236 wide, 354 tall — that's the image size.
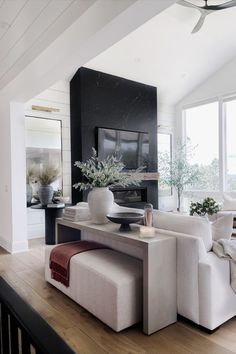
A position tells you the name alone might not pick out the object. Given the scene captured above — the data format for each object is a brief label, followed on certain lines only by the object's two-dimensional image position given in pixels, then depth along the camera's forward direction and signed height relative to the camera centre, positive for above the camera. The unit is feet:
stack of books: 9.12 -1.35
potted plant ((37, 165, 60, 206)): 14.01 -0.28
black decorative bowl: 7.55 -1.27
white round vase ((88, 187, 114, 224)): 8.56 -0.94
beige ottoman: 6.43 -2.90
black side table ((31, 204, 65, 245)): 14.38 -2.65
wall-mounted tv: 17.70 +2.04
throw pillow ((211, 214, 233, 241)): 7.67 -1.58
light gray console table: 6.32 -2.44
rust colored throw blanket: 8.15 -2.61
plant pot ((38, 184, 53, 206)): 13.98 -1.00
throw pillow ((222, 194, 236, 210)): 17.46 -2.01
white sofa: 6.46 -2.66
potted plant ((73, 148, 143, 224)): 8.58 -0.39
